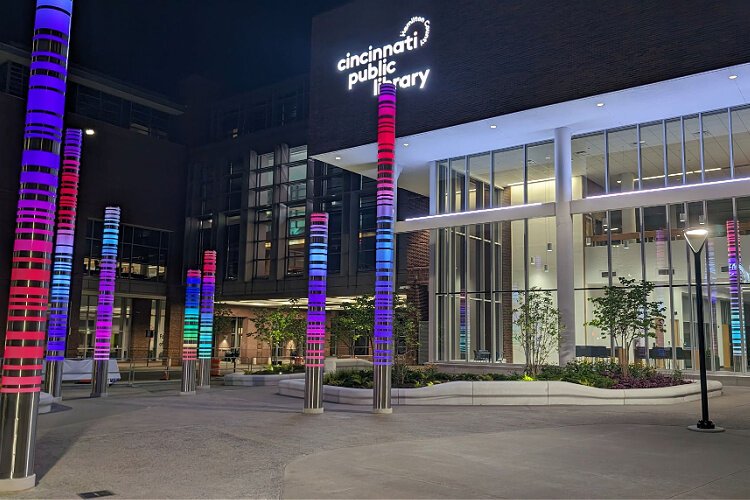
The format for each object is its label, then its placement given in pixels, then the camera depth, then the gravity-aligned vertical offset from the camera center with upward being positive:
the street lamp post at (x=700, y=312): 12.33 +0.57
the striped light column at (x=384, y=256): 14.80 +1.85
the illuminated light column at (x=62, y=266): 18.61 +1.86
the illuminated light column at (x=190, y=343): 20.59 -0.36
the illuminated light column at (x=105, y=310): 19.42 +0.60
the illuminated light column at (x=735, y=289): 23.34 +1.90
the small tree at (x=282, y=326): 29.02 +0.33
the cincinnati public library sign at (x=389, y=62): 27.38 +12.14
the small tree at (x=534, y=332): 20.45 +0.19
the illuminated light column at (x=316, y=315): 15.05 +0.45
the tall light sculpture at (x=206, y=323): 22.53 +0.31
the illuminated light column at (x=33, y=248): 7.16 +0.95
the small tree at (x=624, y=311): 19.86 +0.87
